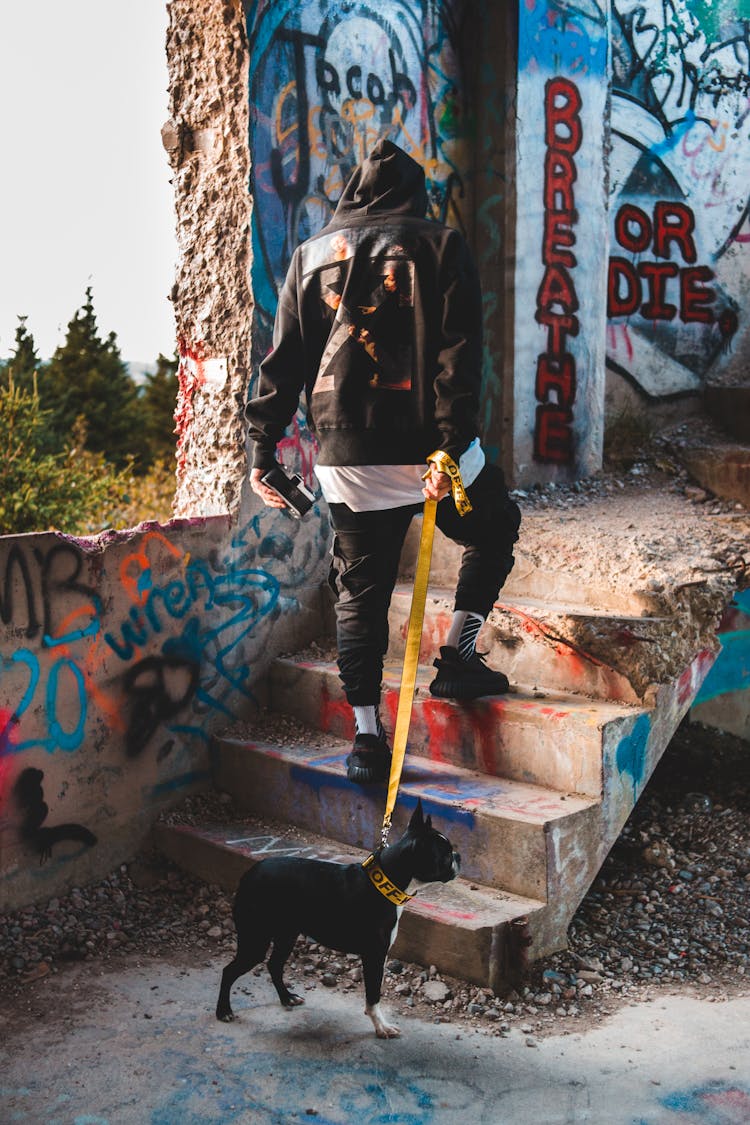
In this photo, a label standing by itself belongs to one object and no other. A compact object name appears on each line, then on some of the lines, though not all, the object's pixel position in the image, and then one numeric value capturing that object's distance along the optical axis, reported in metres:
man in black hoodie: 3.60
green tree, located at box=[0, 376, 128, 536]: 10.01
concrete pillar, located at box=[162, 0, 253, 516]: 4.78
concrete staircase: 3.62
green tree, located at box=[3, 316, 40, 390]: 14.36
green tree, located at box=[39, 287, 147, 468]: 16.65
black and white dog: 3.14
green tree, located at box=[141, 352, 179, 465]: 17.88
